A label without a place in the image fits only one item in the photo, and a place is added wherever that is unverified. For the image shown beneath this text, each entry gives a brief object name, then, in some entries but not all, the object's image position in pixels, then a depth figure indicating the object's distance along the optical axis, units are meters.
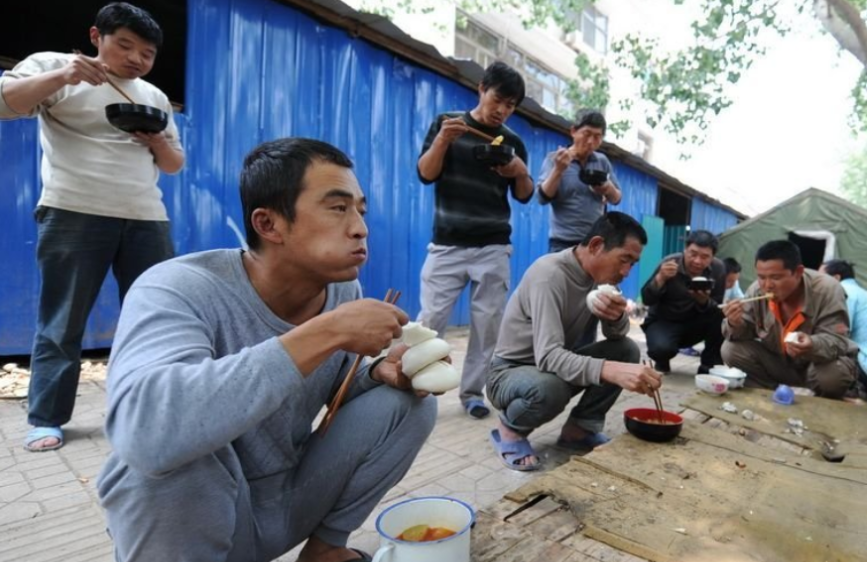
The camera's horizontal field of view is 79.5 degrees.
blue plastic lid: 3.17
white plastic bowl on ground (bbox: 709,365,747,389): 3.42
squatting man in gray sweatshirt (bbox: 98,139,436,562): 1.03
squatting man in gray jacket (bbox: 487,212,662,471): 2.54
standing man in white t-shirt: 2.55
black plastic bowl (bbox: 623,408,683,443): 2.33
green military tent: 9.66
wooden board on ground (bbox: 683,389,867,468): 2.58
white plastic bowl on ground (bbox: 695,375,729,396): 3.25
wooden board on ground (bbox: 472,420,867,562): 1.54
